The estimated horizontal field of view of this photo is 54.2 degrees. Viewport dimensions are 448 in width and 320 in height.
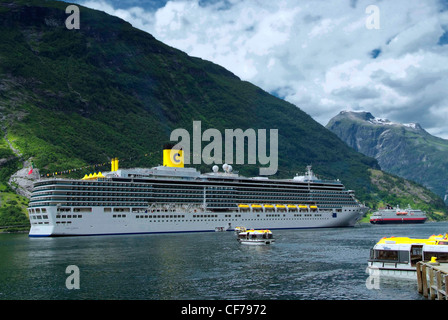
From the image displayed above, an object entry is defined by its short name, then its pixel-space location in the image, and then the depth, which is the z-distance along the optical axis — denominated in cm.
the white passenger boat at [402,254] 4394
